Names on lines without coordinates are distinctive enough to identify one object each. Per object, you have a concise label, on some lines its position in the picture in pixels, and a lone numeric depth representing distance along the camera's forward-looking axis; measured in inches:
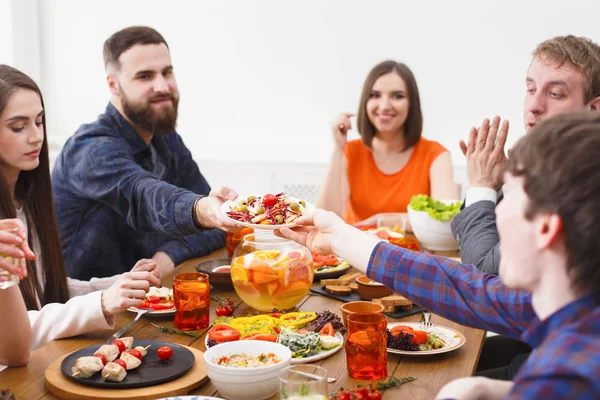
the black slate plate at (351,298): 83.0
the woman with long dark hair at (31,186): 91.2
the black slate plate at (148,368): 61.1
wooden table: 62.6
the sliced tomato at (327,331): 73.7
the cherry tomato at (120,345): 67.1
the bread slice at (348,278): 93.7
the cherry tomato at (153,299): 84.0
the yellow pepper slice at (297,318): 75.4
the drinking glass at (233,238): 106.7
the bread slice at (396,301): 83.8
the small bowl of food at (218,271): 93.0
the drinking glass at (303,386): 53.9
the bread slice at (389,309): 83.6
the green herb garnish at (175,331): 76.2
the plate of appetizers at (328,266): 98.5
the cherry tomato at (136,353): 65.8
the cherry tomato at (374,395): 57.7
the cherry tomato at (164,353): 66.6
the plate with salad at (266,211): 84.7
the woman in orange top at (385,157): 163.6
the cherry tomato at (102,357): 64.1
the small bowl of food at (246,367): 58.8
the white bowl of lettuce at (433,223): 120.7
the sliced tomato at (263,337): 70.9
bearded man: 106.7
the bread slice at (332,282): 93.6
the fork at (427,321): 78.0
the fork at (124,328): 71.5
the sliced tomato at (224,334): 71.7
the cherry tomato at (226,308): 82.2
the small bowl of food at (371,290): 88.2
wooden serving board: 59.7
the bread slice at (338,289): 91.2
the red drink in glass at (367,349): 64.3
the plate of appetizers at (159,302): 81.4
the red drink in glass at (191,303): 77.8
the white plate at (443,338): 69.8
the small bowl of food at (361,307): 75.8
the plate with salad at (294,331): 69.9
